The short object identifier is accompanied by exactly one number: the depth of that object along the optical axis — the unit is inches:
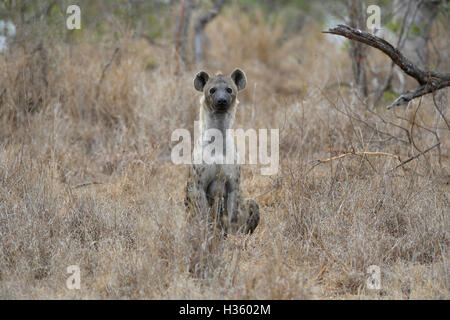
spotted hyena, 390.0
